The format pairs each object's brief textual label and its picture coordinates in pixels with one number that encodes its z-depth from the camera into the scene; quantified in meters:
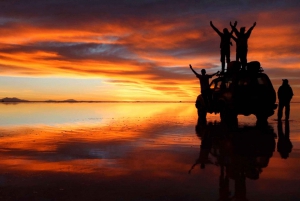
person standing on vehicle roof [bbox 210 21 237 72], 17.23
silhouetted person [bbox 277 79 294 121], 17.53
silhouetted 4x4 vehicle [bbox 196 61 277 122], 13.18
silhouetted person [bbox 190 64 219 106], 16.59
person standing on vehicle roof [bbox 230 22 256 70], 15.84
